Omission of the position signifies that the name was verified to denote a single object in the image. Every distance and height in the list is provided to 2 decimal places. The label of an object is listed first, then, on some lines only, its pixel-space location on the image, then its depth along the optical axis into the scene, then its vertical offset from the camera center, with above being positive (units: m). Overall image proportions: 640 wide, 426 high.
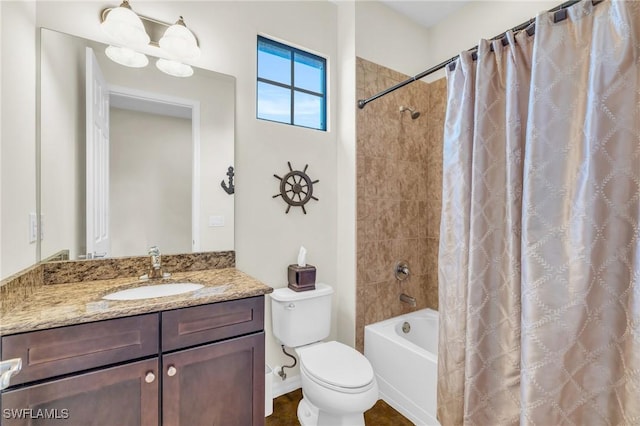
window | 2.00 +0.91
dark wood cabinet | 0.90 -0.58
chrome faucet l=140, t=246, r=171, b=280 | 1.47 -0.29
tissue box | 1.88 -0.44
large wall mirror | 1.34 +0.28
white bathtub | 1.67 -0.99
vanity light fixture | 1.42 +0.88
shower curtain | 0.91 -0.06
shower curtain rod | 1.03 +0.72
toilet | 1.41 -0.84
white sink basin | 1.30 -0.38
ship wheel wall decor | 1.98 +0.15
